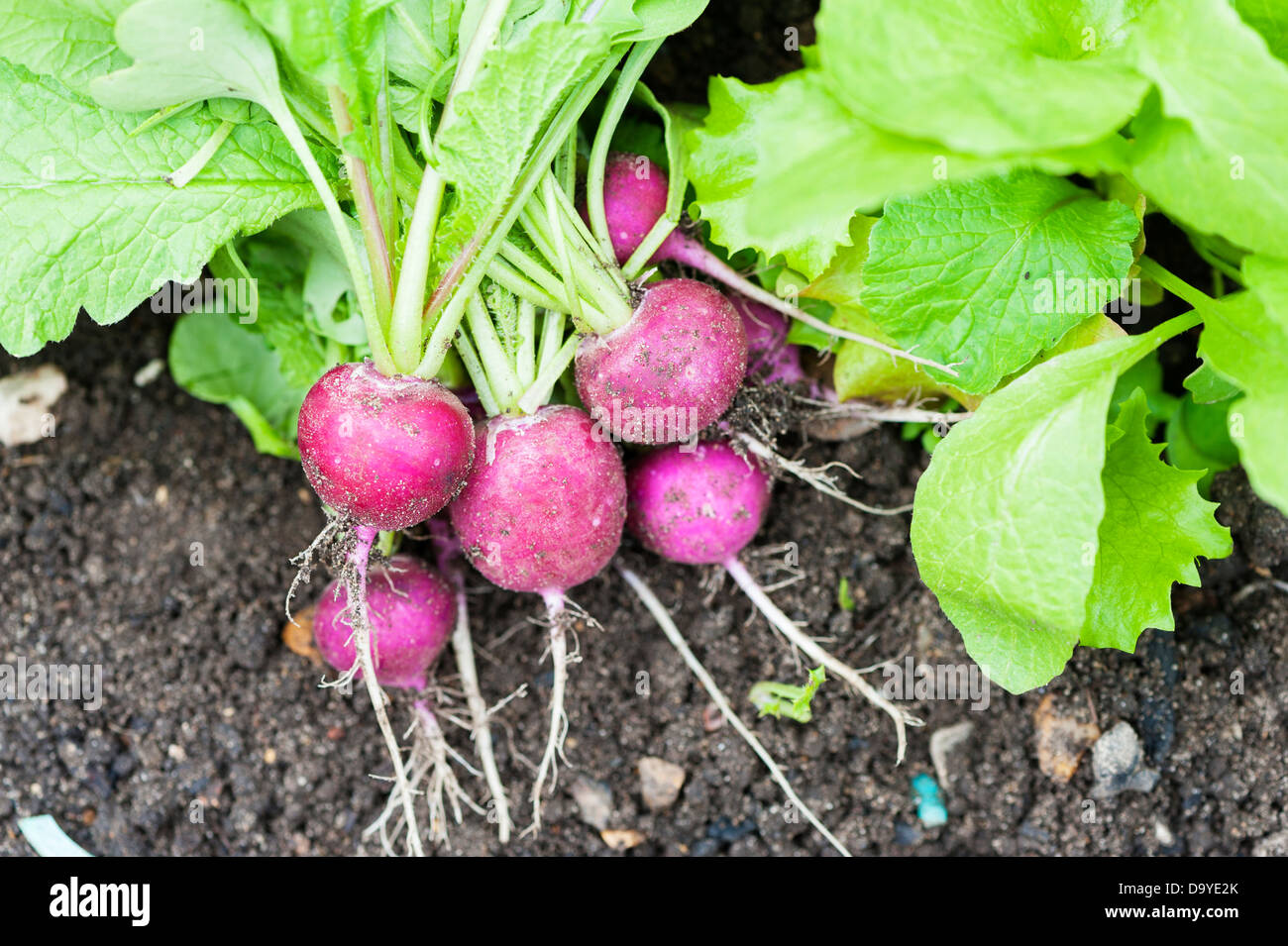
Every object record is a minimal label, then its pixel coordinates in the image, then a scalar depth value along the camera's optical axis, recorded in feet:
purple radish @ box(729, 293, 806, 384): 1.36
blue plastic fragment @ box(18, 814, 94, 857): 1.36
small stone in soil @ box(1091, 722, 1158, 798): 1.35
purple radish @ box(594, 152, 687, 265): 1.31
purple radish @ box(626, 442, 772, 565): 1.34
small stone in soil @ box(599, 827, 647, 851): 1.37
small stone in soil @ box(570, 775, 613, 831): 1.38
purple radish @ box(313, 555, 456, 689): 1.33
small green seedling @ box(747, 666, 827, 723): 1.31
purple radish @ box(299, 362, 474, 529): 1.24
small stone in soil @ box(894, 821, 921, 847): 1.37
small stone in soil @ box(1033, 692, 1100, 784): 1.36
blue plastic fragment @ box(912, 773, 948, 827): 1.37
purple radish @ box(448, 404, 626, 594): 1.28
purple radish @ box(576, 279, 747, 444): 1.27
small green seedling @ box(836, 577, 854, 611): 1.40
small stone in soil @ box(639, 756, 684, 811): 1.38
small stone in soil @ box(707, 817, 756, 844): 1.37
